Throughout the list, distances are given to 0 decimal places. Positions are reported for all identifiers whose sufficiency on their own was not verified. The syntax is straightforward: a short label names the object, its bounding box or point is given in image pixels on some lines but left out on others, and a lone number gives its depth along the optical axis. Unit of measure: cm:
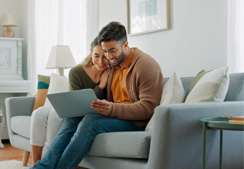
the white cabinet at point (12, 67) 511
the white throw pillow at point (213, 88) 214
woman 271
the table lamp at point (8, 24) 525
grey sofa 187
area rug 330
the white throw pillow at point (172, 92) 235
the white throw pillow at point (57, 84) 360
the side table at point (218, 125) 164
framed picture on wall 343
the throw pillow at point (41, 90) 379
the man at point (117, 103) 230
